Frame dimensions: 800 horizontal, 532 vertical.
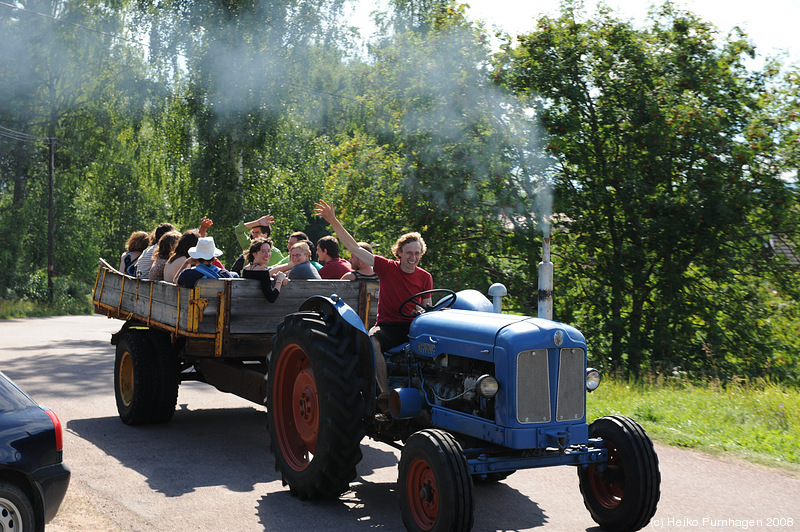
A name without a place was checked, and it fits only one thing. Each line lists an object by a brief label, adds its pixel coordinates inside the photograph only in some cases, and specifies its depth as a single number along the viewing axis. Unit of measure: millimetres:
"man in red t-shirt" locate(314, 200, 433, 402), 6082
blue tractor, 4848
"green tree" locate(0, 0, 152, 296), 30438
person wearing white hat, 7465
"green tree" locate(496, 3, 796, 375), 12094
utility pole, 32144
